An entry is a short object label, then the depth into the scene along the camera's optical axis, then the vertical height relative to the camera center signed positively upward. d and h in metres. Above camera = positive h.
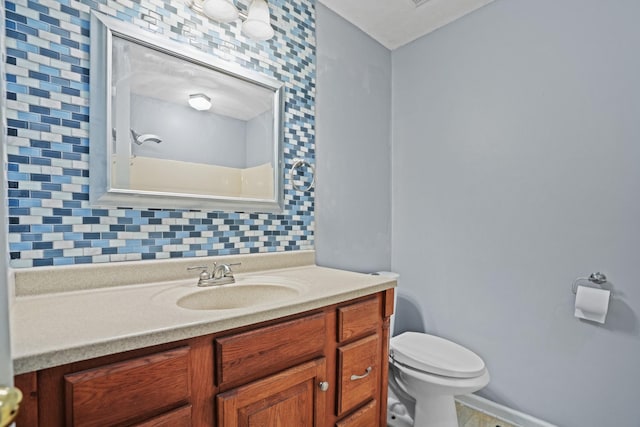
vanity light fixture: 1.19 +0.81
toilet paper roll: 1.30 -0.40
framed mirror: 1.02 +0.34
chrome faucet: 1.11 -0.24
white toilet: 1.32 -0.73
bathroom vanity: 0.57 -0.37
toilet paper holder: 1.34 -0.29
